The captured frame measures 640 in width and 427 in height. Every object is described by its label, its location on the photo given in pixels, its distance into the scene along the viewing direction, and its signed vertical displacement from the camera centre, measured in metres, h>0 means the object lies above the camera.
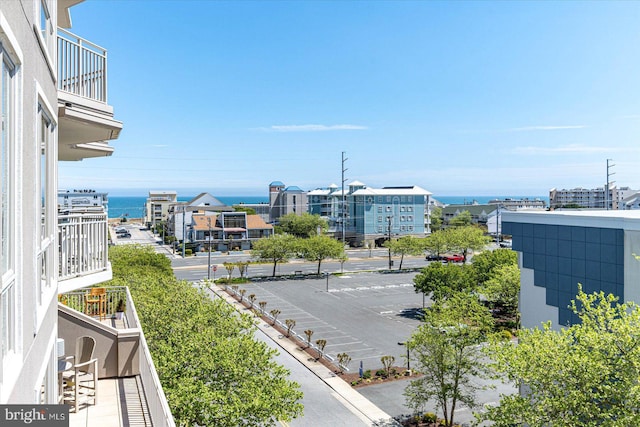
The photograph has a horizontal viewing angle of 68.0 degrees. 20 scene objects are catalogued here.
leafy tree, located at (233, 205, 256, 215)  93.19 -1.27
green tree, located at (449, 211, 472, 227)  91.12 -3.76
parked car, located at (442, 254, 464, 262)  57.22 -6.97
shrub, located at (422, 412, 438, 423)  17.16 -7.86
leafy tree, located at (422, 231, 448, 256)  52.78 -4.67
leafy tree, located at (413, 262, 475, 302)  30.80 -5.17
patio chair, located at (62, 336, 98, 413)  8.00 -3.04
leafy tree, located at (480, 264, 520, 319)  29.38 -5.45
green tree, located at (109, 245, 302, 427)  9.83 -3.81
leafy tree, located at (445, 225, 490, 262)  53.69 -4.49
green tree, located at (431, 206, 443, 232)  96.85 -3.79
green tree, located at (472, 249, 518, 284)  33.78 -4.42
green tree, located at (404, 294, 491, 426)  16.31 -5.28
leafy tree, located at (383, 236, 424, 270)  51.34 -4.84
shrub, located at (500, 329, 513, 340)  26.62 -7.56
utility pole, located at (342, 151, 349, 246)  69.24 +0.36
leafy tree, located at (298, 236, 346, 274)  47.66 -4.76
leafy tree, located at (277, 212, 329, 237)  78.07 -3.81
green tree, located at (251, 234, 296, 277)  46.78 -4.59
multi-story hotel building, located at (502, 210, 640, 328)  13.74 -1.86
